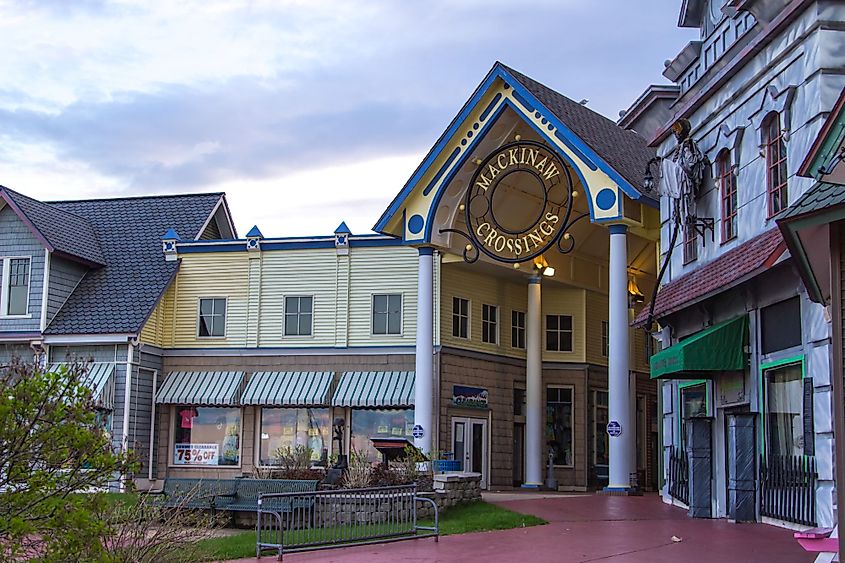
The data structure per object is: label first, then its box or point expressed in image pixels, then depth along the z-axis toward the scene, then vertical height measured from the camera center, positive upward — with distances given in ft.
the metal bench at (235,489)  77.05 -4.08
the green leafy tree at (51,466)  30.59 -1.06
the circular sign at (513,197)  93.15 +20.88
